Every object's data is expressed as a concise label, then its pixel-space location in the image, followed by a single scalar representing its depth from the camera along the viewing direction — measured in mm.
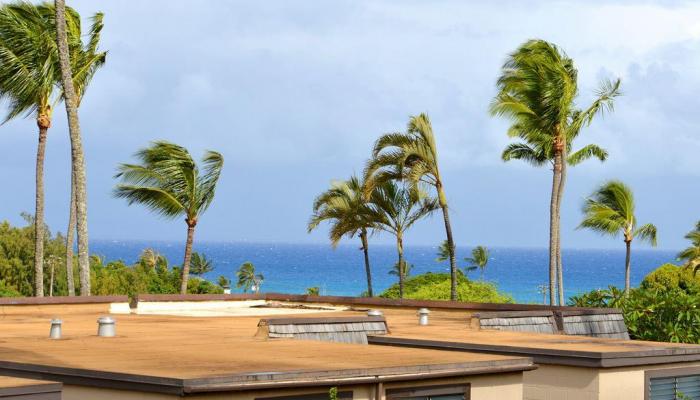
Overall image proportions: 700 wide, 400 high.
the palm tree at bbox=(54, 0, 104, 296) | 32884
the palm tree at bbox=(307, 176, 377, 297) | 44781
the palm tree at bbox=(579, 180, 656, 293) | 56031
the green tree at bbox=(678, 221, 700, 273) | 60031
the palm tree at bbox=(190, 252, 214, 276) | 127750
